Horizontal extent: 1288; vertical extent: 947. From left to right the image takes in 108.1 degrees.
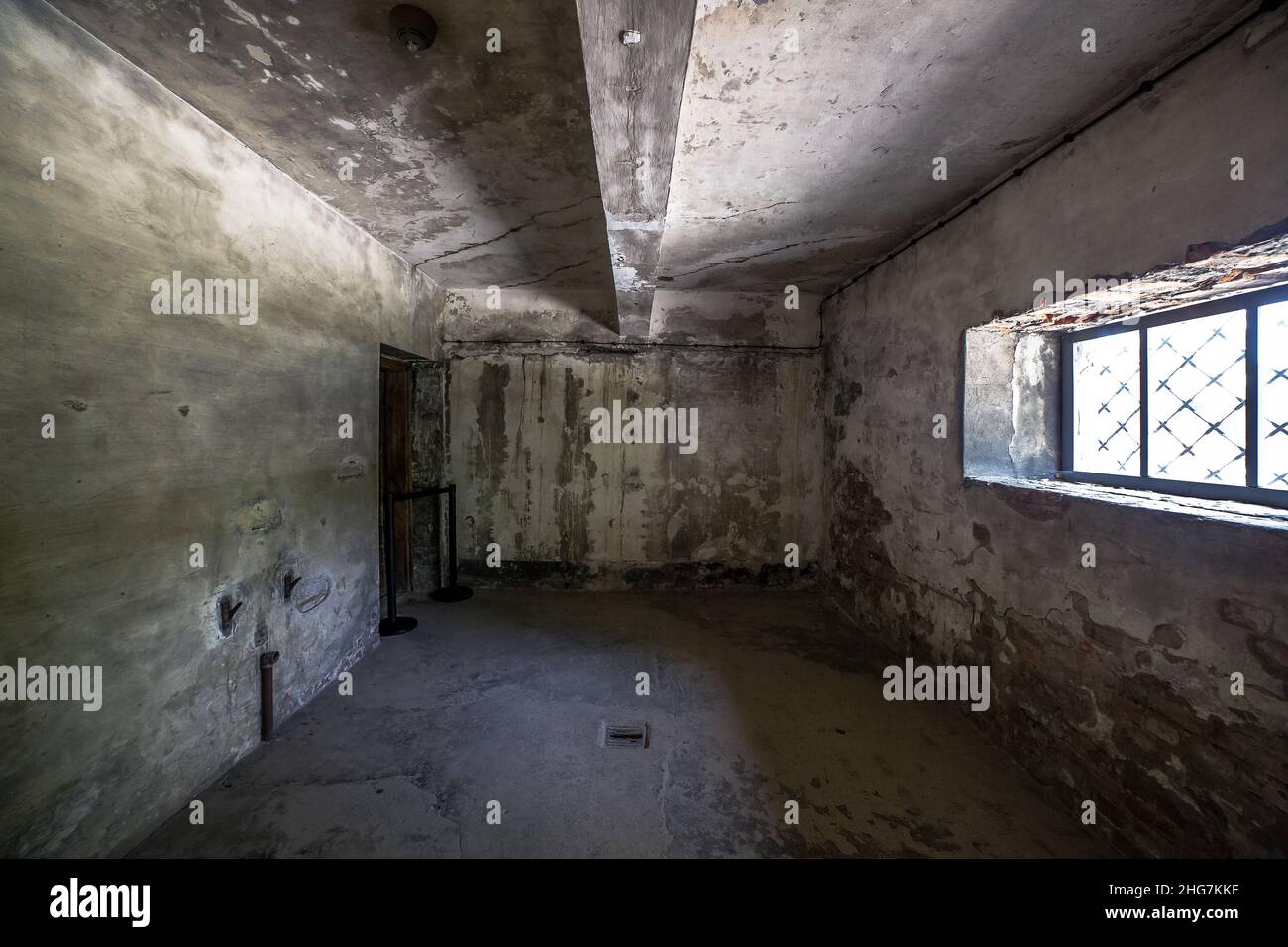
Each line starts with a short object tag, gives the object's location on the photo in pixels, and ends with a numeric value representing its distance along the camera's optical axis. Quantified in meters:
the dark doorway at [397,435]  4.31
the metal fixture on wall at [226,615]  2.04
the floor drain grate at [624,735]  2.27
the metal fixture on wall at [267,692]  2.23
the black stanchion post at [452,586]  4.23
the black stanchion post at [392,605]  3.43
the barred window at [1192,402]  1.56
